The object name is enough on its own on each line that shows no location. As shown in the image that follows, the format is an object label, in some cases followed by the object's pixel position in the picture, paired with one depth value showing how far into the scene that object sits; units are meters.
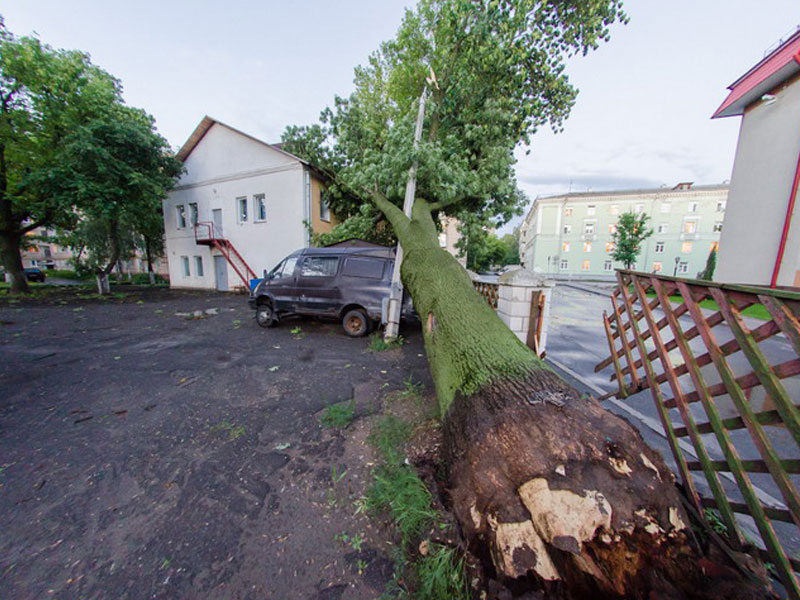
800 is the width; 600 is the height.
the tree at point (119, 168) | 11.11
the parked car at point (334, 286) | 5.95
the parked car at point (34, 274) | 26.19
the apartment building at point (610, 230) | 32.78
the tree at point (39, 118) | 10.77
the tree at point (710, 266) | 19.30
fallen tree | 1.22
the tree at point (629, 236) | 23.78
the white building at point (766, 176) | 7.81
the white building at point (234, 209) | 12.73
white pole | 5.48
